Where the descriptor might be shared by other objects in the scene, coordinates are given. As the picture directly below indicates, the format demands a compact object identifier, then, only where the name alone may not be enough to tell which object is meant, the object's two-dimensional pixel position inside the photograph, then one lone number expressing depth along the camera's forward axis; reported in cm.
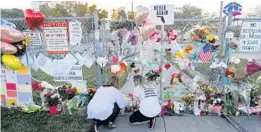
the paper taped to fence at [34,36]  449
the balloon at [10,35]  401
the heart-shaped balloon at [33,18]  412
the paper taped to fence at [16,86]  469
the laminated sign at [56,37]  439
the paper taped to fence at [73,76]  464
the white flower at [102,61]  443
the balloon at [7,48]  401
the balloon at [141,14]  423
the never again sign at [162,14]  429
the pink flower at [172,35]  448
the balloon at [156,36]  443
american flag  452
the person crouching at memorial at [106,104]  396
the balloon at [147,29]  425
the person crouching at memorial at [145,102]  406
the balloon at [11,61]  411
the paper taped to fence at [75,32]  439
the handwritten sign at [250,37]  437
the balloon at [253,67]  443
